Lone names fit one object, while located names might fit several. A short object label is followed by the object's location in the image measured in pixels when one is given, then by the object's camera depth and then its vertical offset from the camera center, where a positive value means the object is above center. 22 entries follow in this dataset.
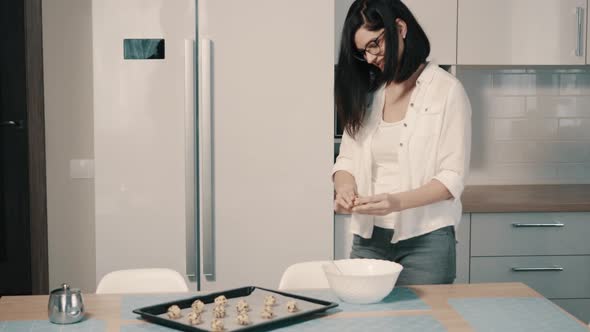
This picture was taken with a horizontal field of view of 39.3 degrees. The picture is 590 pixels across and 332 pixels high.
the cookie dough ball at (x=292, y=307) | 1.90 -0.46
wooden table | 1.90 -0.48
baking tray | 1.80 -0.47
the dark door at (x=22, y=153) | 3.87 -0.21
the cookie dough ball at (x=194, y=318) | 1.81 -0.46
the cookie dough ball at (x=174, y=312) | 1.85 -0.46
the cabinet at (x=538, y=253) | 3.48 -0.61
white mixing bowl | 1.98 -0.42
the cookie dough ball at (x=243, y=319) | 1.80 -0.46
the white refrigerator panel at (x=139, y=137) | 3.21 -0.11
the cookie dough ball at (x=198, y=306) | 1.88 -0.45
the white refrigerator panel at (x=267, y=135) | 3.26 -0.11
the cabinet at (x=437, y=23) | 3.62 +0.38
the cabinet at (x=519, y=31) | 3.65 +0.34
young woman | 2.38 -0.12
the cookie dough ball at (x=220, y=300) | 1.92 -0.45
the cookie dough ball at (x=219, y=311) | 1.86 -0.46
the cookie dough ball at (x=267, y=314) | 1.85 -0.46
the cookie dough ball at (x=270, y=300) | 1.91 -0.45
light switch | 3.89 -0.29
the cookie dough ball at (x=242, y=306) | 1.88 -0.45
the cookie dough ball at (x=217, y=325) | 1.75 -0.46
